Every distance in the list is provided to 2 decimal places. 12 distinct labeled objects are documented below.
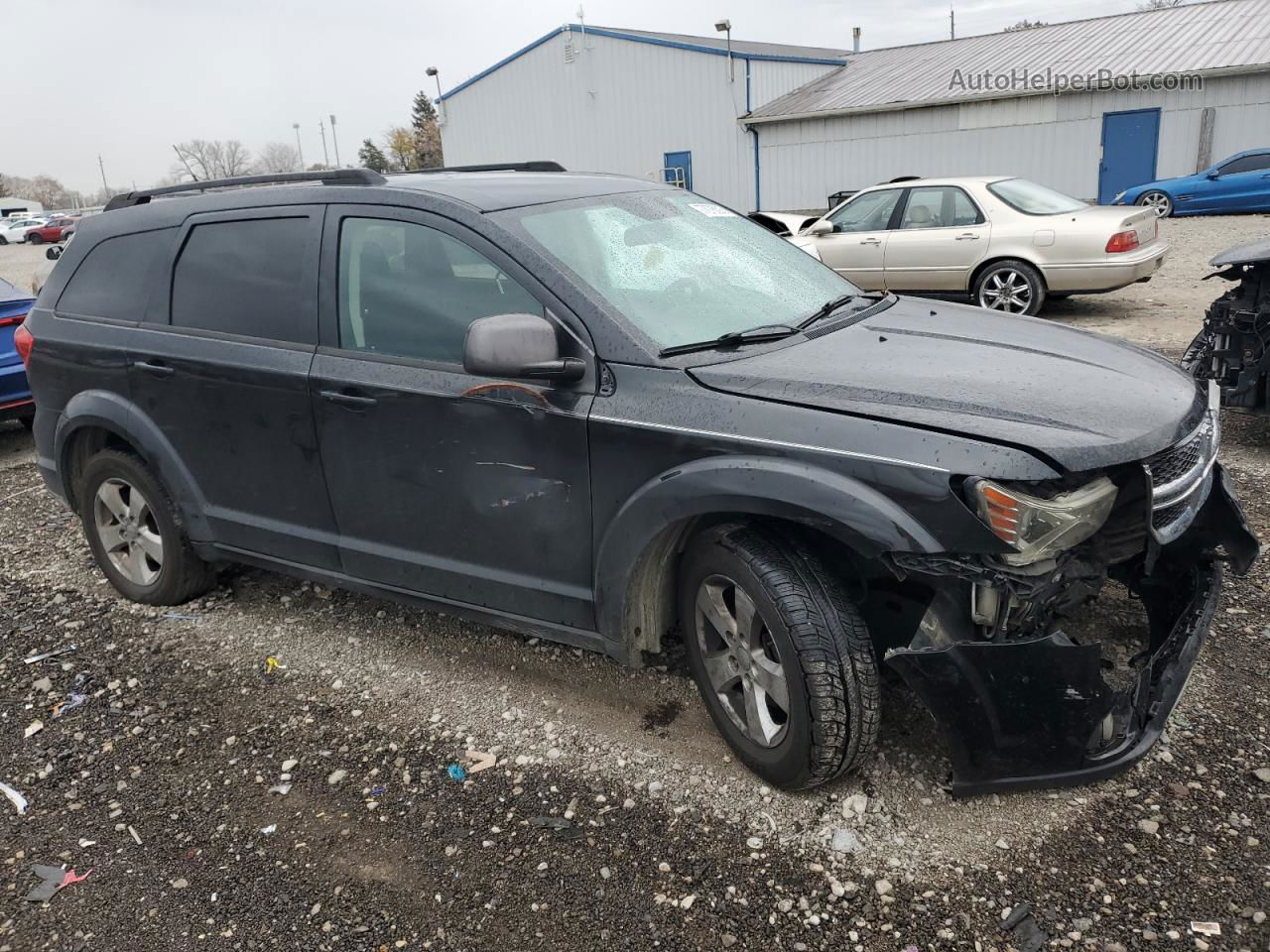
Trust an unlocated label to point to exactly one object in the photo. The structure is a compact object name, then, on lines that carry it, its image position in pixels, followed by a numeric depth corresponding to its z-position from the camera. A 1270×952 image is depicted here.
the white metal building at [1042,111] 22.88
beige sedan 9.66
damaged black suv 2.53
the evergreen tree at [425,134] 69.25
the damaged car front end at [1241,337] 5.29
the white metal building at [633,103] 30.11
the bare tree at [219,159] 94.19
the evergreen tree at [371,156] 76.00
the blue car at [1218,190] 18.55
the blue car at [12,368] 7.39
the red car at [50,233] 42.77
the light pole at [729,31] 29.55
